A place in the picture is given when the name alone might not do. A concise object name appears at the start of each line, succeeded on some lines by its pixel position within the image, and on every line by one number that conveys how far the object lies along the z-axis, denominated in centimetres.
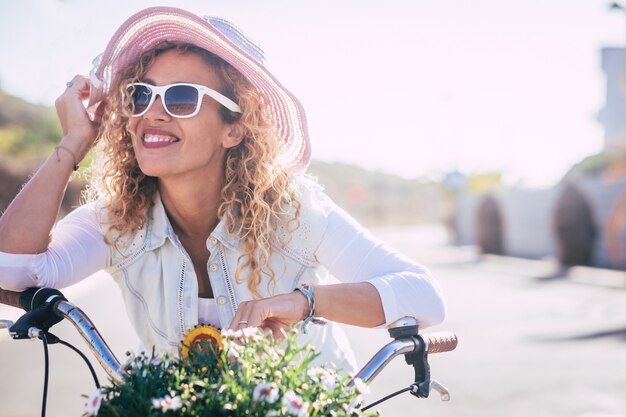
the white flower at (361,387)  151
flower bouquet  132
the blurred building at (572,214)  2369
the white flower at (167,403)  131
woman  251
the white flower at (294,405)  131
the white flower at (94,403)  136
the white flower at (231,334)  152
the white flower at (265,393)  131
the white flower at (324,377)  146
